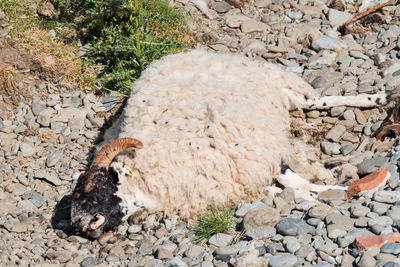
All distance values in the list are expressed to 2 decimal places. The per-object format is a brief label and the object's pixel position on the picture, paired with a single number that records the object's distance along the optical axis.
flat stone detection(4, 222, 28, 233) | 6.23
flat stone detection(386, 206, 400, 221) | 4.97
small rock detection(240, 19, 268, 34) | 9.57
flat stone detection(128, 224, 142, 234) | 6.01
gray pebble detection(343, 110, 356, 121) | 7.30
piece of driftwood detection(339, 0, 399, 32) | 9.44
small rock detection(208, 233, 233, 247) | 5.32
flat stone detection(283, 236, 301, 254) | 4.82
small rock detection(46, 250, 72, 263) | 5.72
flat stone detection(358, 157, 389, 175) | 6.15
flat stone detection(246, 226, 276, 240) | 5.18
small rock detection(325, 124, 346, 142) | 7.09
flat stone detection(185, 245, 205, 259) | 5.26
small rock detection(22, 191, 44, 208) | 6.73
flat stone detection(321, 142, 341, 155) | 6.95
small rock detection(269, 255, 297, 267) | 4.62
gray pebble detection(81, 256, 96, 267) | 5.58
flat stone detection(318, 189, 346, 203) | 5.86
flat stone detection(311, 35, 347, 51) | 8.84
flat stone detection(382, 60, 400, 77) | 7.88
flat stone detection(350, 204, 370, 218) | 5.20
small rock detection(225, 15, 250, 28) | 9.69
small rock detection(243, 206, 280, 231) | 5.37
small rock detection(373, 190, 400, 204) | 5.36
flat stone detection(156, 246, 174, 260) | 5.32
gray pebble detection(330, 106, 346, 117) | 7.40
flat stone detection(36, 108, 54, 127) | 7.91
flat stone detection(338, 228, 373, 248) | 4.77
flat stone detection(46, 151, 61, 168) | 7.35
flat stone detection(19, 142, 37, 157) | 7.50
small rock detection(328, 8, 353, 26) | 9.56
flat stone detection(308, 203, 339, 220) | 5.32
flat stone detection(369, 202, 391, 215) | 5.19
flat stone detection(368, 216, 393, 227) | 4.95
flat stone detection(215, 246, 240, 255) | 5.07
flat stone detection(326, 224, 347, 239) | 4.93
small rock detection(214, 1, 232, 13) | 10.00
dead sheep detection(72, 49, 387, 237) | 5.95
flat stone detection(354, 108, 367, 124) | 7.23
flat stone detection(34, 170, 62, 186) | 7.05
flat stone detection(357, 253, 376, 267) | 4.37
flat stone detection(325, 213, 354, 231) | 5.07
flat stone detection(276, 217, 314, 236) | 5.11
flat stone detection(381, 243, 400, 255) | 4.43
